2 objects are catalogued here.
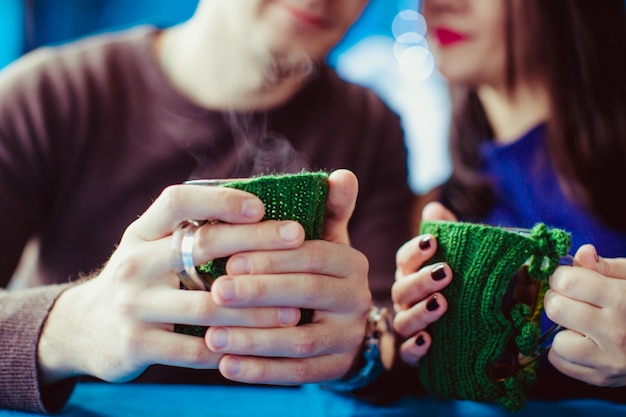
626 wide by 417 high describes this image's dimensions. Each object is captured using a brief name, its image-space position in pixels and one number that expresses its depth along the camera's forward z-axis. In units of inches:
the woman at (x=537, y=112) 30.4
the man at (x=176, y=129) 28.1
